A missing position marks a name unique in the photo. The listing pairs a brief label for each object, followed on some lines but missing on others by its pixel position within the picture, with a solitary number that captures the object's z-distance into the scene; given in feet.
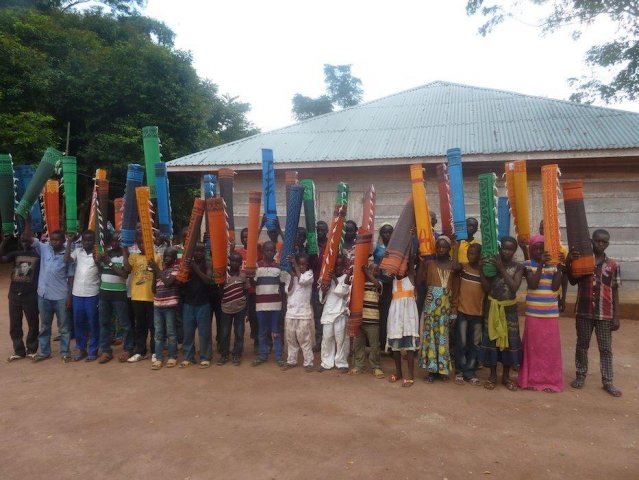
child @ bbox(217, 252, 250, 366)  16.47
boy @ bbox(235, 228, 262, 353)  17.70
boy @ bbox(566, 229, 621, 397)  13.79
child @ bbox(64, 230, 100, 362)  17.16
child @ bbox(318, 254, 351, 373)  15.78
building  25.35
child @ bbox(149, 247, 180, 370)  16.25
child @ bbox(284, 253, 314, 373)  16.16
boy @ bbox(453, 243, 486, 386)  14.14
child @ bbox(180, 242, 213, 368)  16.29
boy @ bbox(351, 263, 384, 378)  15.05
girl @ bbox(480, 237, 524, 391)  13.79
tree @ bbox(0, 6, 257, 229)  44.29
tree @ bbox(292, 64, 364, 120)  123.24
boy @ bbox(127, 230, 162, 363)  17.03
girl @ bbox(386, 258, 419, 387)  14.40
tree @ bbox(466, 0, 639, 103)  35.65
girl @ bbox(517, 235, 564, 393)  13.70
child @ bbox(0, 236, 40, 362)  17.46
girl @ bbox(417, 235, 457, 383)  14.33
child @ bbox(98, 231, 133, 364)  16.99
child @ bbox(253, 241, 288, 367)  16.60
